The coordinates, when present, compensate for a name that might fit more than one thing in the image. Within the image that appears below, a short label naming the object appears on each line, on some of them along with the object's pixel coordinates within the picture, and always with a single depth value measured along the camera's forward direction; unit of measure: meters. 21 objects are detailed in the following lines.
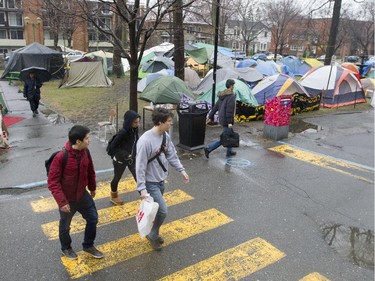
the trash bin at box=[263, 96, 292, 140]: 9.71
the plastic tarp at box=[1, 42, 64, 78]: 22.45
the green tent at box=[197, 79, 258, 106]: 12.07
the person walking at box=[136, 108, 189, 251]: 3.91
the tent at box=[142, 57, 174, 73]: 22.80
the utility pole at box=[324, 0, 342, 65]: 21.17
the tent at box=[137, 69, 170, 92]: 17.52
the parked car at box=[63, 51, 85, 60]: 34.06
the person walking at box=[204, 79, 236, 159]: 7.55
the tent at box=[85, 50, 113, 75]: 26.45
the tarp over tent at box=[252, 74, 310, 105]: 13.49
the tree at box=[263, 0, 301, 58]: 47.84
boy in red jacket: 3.54
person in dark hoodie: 4.82
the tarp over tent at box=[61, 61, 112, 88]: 21.08
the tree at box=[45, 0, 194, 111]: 7.85
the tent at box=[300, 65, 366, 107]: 15.66
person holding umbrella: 11.95
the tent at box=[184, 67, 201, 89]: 19.05
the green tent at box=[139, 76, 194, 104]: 9.68
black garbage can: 8.34
